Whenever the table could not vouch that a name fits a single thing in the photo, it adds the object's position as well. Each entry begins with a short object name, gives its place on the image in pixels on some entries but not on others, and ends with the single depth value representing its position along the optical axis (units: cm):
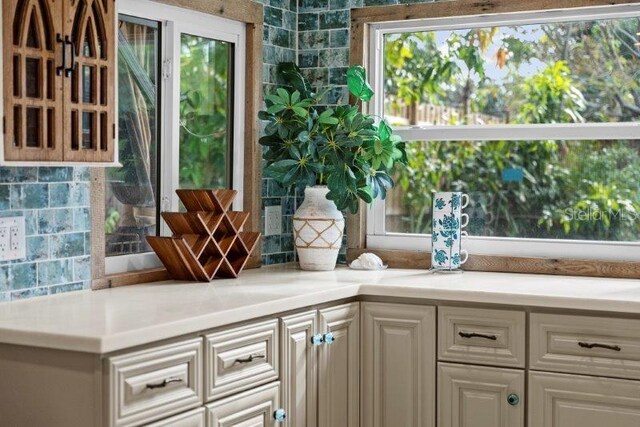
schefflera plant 403
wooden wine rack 359
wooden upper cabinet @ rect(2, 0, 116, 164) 276
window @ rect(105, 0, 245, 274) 362
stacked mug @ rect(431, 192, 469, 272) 401
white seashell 411
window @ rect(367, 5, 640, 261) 396
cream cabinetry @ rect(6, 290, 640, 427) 260
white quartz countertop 260
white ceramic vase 408
